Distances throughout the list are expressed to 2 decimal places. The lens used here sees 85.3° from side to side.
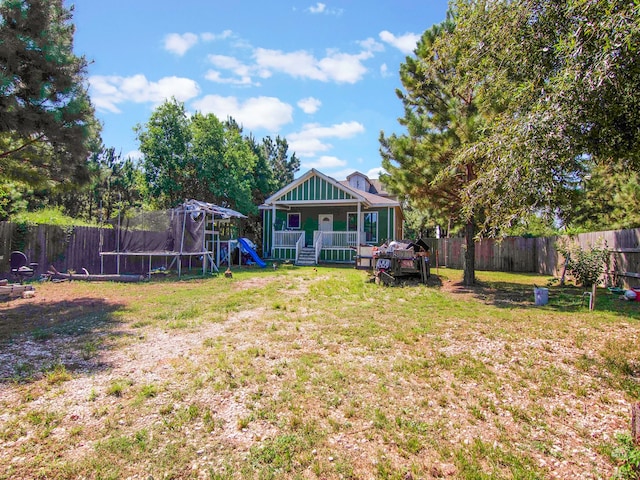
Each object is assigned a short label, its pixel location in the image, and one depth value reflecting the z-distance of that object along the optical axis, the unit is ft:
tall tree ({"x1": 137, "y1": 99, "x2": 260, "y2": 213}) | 66.33
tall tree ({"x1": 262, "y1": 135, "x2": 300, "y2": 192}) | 128.77
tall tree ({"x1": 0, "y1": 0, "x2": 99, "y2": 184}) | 21.35
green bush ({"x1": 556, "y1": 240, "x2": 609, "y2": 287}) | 32.17
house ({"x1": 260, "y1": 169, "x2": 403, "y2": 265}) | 62.23
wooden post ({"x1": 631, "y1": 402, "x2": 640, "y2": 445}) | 7.22
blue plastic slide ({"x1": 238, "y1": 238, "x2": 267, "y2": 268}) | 57.36
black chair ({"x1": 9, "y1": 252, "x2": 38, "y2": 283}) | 30.38
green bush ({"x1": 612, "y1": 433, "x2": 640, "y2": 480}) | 7.02
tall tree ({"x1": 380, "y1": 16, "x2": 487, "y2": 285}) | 33.30
